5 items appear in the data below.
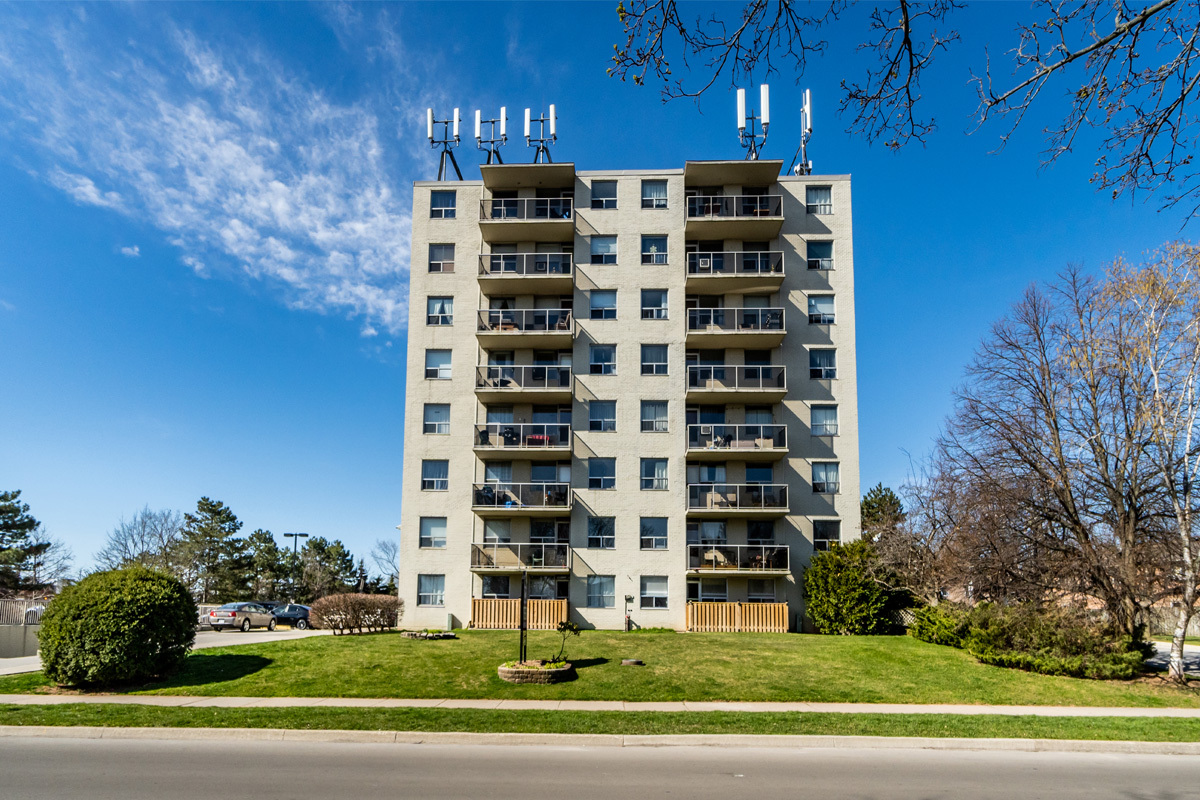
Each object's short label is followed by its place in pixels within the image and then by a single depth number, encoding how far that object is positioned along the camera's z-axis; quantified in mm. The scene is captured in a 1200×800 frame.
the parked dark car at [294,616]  40059
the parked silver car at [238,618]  38000
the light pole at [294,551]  60816
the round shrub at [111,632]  16719
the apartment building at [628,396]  32125
